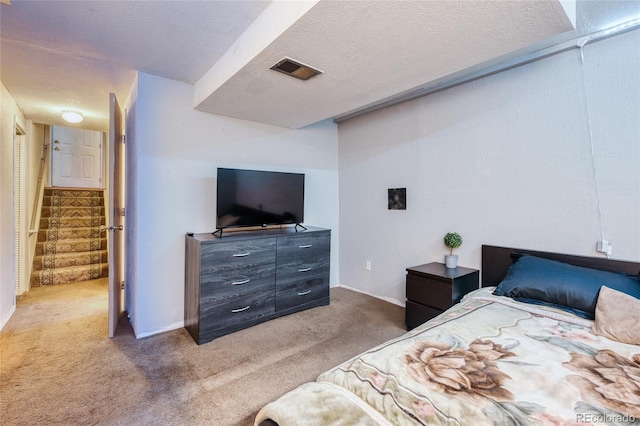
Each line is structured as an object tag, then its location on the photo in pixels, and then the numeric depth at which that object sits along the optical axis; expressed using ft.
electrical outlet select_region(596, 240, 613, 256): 6.73
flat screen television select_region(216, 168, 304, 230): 9.43
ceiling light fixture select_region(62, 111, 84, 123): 12.10
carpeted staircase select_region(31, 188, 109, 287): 14.19
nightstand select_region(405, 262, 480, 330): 8.08
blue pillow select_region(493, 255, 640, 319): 5.78
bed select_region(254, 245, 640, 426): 2.99
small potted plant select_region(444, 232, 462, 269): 9.17
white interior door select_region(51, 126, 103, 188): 17.94
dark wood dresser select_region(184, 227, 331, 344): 8.31
